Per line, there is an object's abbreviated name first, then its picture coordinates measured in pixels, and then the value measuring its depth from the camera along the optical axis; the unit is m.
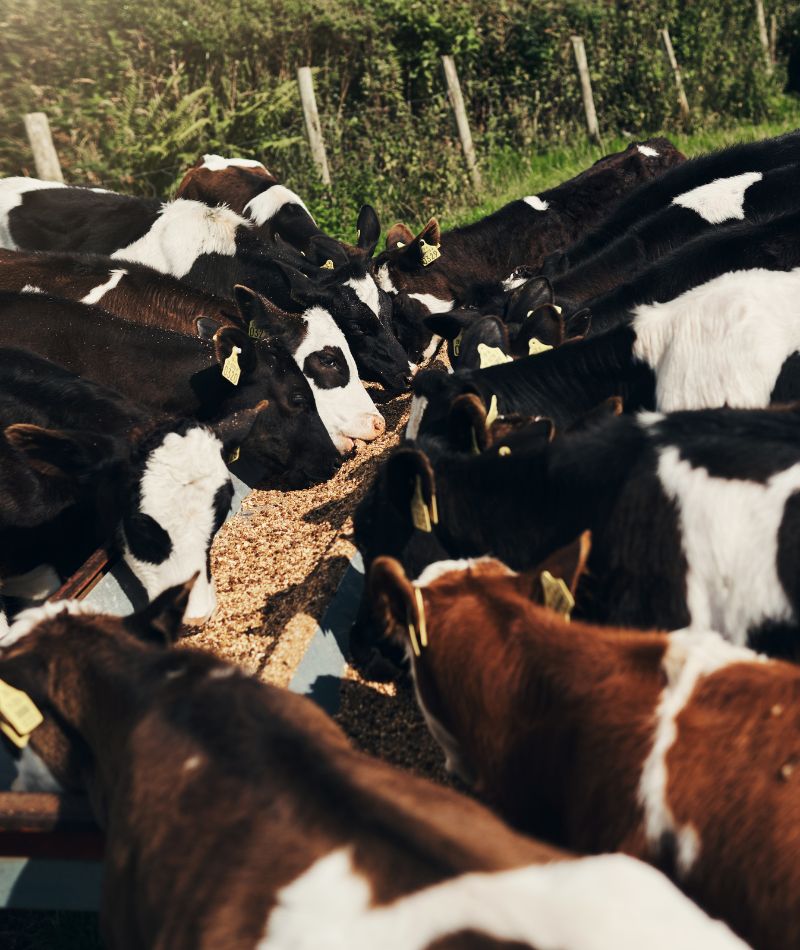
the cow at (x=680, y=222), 7.63
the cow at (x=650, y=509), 3.54
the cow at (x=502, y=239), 9.79
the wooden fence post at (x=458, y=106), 14.80
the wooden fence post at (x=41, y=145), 11.52
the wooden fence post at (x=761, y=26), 19.84
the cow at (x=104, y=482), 5.32
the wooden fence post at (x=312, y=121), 13.47
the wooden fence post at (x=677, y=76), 17.38
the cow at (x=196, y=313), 7.60
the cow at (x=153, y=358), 6.66
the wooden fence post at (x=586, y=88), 16.62
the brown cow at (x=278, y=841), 2.13
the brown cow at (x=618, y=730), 2.53
